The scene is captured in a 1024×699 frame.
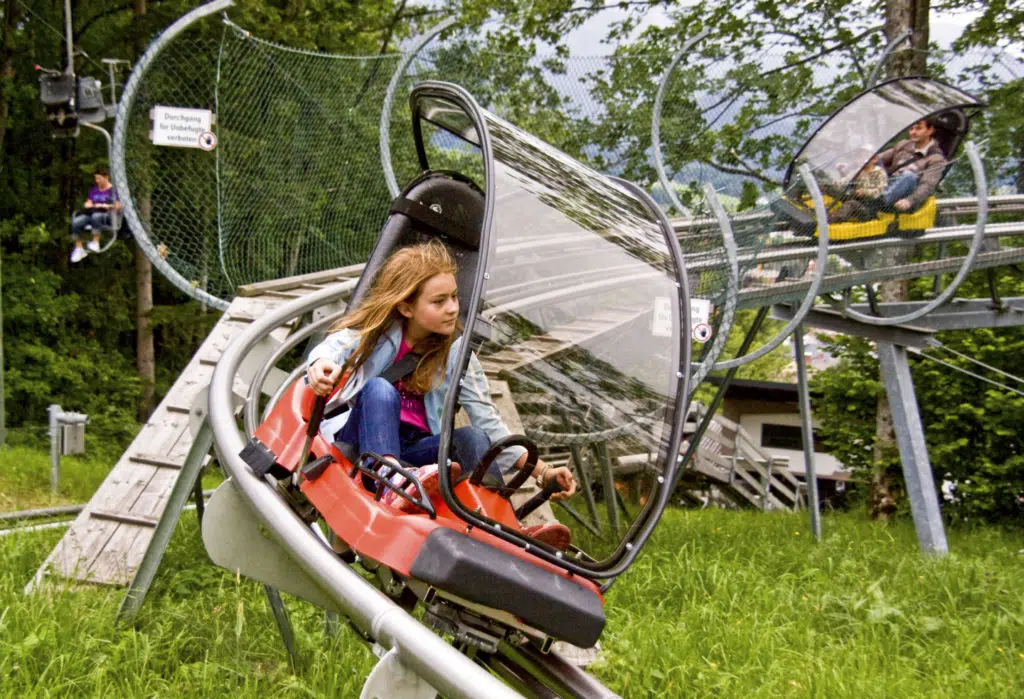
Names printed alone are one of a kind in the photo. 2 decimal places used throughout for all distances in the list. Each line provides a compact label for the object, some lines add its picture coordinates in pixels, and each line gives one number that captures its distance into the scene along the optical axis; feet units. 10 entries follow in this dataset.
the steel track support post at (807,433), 26.22
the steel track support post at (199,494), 13.91
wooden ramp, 14.87
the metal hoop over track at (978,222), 21.75
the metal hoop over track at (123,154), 22.04
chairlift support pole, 32.88
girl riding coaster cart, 8.23
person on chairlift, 39.83
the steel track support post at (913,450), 23.93
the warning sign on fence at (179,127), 25.88
